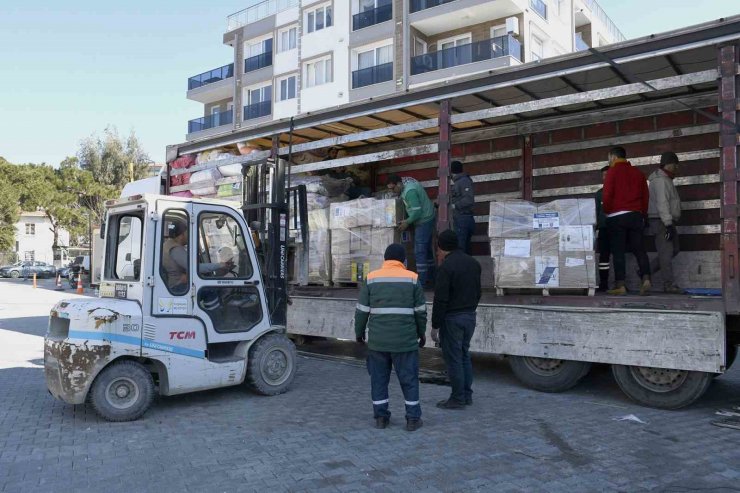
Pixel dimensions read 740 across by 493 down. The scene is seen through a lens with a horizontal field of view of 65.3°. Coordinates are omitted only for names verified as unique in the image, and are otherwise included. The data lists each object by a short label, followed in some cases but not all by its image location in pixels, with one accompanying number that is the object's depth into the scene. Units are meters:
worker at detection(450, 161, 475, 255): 7.79
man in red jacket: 6.58
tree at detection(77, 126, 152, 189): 44.78
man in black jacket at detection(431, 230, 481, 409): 5.78
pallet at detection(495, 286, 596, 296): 6.36
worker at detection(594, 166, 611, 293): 7.31
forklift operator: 5.77
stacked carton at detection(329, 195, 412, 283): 8.12
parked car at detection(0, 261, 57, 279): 44.16
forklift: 5.36
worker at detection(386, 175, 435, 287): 7.95
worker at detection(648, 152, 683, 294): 6.67
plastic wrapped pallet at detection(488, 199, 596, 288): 6.29
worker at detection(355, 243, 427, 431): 5.14
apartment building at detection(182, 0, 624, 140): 22.27
